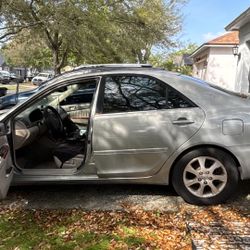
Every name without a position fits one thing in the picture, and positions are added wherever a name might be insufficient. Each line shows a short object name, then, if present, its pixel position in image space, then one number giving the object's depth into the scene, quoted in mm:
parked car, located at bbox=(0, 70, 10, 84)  28943
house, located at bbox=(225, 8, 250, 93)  8739
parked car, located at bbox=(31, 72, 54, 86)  31338
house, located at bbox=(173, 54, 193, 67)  27947
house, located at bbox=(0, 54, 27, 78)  45007
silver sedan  2770
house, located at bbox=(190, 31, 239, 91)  14782
